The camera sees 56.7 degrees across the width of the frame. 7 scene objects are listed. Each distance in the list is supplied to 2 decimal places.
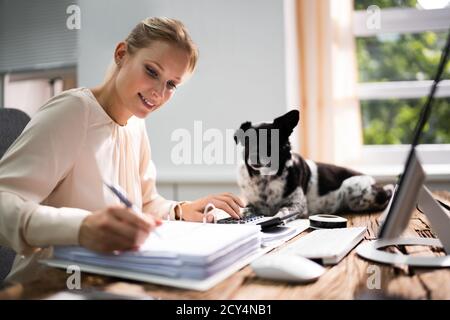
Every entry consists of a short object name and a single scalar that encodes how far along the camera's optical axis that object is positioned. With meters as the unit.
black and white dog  1.33
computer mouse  0.57
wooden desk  0.53
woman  0.60
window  2.11
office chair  1.01
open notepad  0.56
